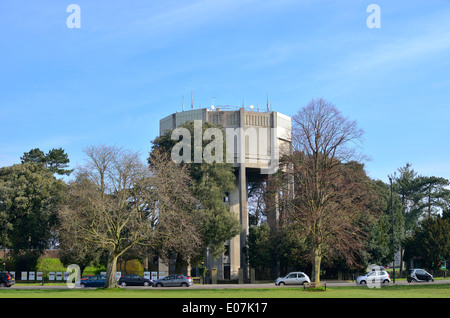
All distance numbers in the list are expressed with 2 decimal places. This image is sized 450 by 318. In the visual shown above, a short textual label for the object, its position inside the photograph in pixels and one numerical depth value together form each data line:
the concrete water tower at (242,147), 72.12
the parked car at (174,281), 54.97
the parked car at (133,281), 56.04
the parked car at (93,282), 53.22
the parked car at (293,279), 53.59
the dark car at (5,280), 52.62
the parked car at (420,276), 56.41
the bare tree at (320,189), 43.38
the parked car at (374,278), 54.94
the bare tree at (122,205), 45.91
